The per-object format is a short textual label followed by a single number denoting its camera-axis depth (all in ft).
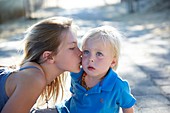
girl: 6.66
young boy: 6.86
